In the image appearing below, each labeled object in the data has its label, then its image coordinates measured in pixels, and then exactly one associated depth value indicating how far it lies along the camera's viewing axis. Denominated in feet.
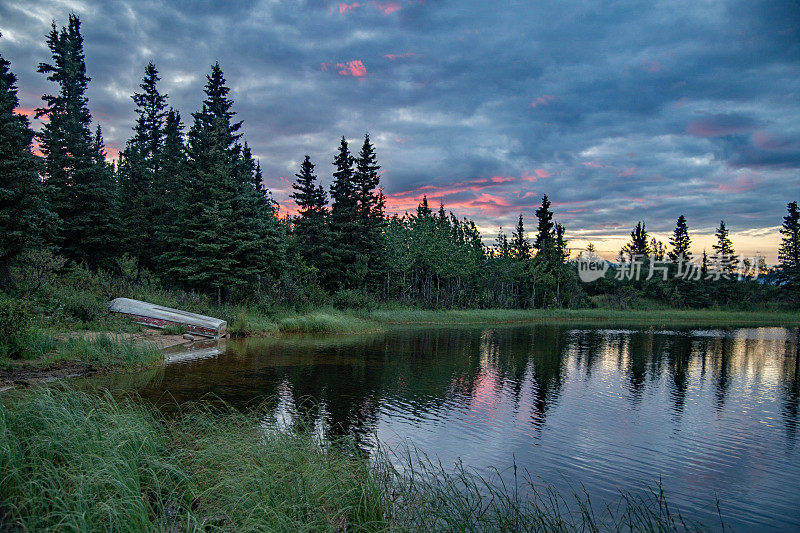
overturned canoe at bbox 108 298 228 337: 69.36
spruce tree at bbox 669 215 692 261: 282.09
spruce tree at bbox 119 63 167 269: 115.03
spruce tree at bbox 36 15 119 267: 98.68
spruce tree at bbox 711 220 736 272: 281.68
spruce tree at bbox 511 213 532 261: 238.27
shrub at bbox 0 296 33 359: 42.91
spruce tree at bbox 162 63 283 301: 95.45
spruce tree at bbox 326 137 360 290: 143.95
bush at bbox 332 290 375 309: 126.82
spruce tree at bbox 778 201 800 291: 251.21
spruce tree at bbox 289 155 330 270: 143.33
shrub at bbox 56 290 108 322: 61.21
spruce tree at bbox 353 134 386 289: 151.12
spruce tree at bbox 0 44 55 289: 61.72
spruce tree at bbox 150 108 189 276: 108.06
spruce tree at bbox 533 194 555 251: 251.19
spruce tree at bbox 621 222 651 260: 308.19
